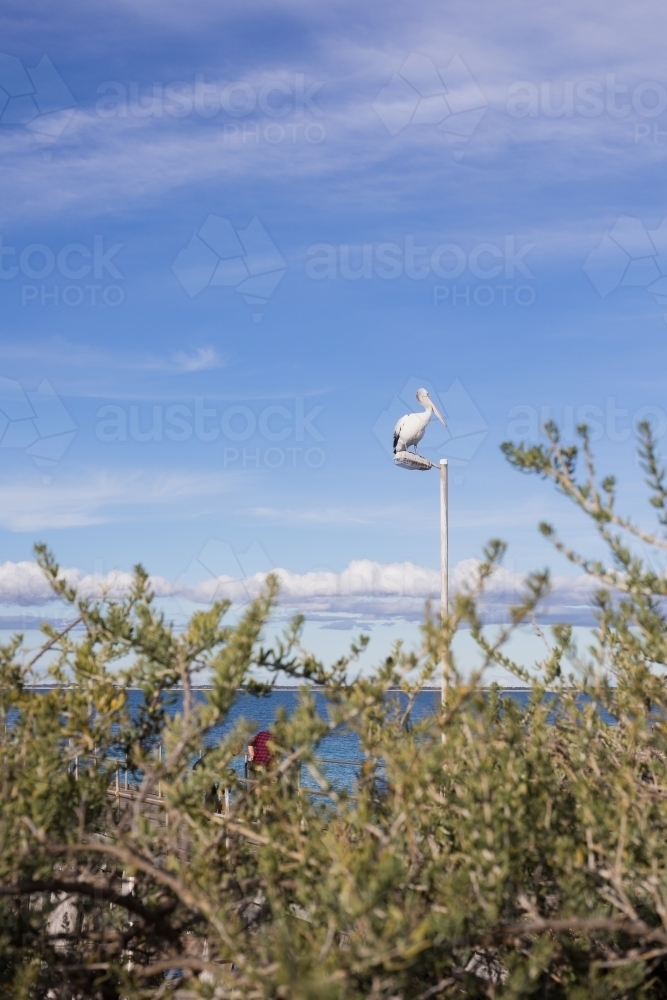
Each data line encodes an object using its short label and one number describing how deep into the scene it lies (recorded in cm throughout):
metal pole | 1153
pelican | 1223
